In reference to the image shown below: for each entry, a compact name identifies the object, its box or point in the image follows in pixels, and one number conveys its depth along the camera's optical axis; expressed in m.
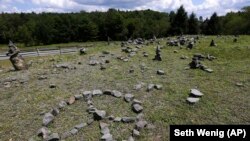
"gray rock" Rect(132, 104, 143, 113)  5.30
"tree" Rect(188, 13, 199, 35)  41.00
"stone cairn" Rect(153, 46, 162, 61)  9.23
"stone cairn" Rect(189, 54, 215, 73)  7.91
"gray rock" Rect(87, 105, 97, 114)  5.32
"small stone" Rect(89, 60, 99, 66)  8.78
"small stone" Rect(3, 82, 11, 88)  7.27
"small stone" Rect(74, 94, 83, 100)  5.92
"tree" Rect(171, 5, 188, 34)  38.40
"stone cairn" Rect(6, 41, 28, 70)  9.10
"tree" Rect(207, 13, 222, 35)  43.44
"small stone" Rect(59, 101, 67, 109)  5.57
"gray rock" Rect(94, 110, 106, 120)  5.07
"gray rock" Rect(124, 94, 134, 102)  5.79
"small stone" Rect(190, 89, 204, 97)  5.87
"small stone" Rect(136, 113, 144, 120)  5.09
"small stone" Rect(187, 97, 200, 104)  5.58
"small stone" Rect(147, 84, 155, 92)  6.27
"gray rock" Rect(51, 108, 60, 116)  5.31
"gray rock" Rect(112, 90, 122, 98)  6.00
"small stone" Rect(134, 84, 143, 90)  6.41
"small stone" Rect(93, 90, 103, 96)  6.07
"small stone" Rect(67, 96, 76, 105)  5.75
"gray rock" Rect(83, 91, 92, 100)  5.92
